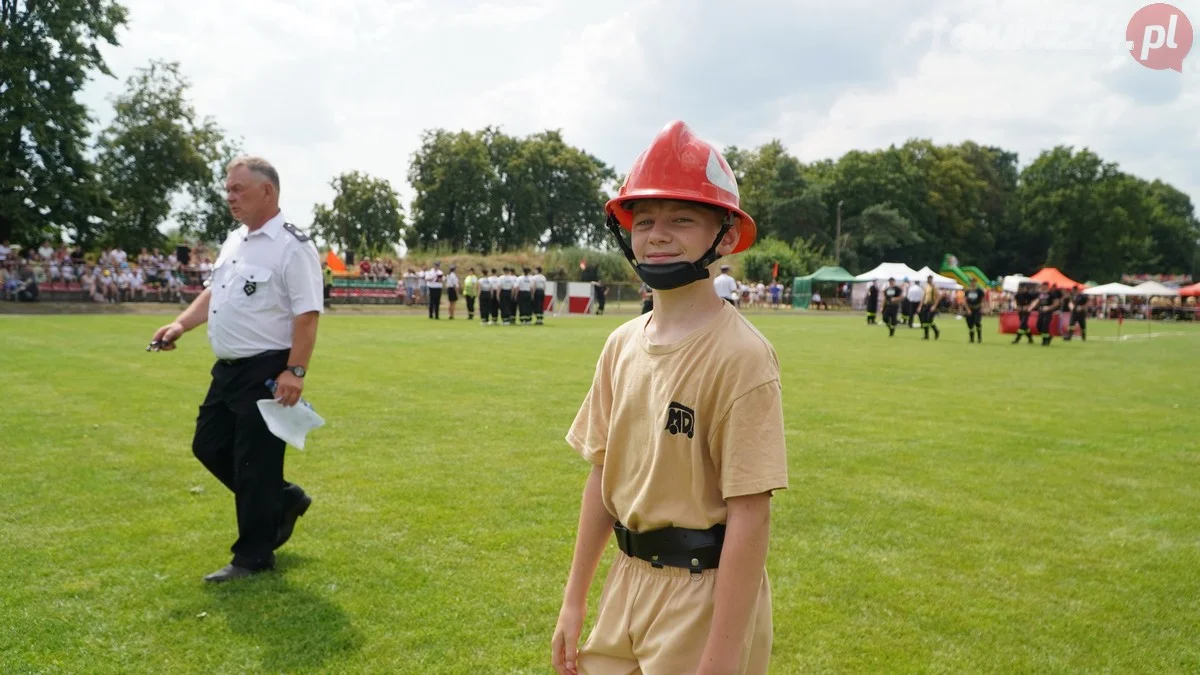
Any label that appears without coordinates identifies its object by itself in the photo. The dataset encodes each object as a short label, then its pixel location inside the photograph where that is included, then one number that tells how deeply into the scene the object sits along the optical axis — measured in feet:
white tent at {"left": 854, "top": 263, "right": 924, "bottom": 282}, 159.83
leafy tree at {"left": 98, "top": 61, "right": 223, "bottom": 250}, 137.90
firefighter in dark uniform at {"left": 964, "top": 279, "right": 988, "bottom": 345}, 83.41
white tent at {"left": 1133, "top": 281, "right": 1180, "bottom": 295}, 177.78
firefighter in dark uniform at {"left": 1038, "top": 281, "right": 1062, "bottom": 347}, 83.61
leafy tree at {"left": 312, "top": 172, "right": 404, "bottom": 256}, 220.43
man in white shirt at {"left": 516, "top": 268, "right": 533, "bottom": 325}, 99.19
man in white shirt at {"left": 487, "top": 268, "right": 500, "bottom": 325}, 98.22
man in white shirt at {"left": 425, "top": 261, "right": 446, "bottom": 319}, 106.01
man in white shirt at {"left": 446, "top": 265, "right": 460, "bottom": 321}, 109.09
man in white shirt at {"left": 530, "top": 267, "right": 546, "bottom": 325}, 100.63
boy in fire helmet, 6.26
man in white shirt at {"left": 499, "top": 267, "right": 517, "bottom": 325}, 97.60
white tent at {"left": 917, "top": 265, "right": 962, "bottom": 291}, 155.53
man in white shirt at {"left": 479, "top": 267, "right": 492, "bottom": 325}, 99.59
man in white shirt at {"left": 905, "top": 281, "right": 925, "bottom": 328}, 100.89
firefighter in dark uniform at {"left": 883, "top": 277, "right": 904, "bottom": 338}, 96.37
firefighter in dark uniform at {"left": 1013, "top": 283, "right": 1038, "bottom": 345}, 85.15
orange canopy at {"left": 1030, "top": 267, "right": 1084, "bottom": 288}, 178.19
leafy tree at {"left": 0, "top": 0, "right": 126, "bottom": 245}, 114.11
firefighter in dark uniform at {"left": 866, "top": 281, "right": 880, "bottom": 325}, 128.02
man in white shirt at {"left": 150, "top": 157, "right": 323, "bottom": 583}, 15.01
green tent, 193.37
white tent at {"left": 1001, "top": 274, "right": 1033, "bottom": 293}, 195.70
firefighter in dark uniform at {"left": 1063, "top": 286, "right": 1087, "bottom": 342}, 97.66
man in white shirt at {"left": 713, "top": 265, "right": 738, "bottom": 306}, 66.91
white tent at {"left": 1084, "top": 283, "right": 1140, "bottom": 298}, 177.27
